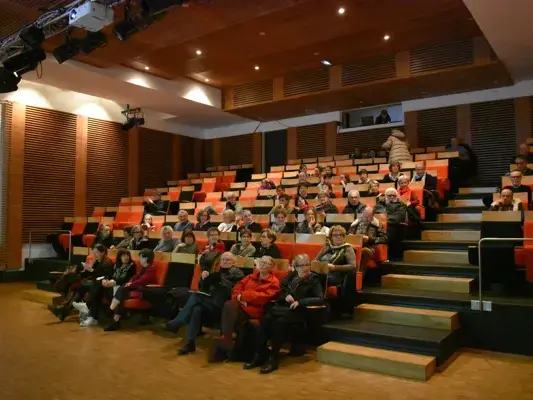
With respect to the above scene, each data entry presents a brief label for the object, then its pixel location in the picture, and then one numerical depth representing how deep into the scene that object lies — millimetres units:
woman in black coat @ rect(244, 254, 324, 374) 3141
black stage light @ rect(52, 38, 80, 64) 4957
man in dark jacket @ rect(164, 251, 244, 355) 3572
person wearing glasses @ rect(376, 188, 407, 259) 4547
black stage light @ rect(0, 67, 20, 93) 5254
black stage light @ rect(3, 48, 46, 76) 5044
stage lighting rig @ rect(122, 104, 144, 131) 8734
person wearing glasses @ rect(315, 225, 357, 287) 3598
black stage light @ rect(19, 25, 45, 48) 4754
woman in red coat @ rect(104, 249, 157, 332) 4230
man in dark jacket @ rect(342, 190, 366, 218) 4855
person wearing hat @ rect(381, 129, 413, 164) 6961
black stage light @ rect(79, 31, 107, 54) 4836
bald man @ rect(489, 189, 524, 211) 4198
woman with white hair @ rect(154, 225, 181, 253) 4961
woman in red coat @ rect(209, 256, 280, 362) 3258
